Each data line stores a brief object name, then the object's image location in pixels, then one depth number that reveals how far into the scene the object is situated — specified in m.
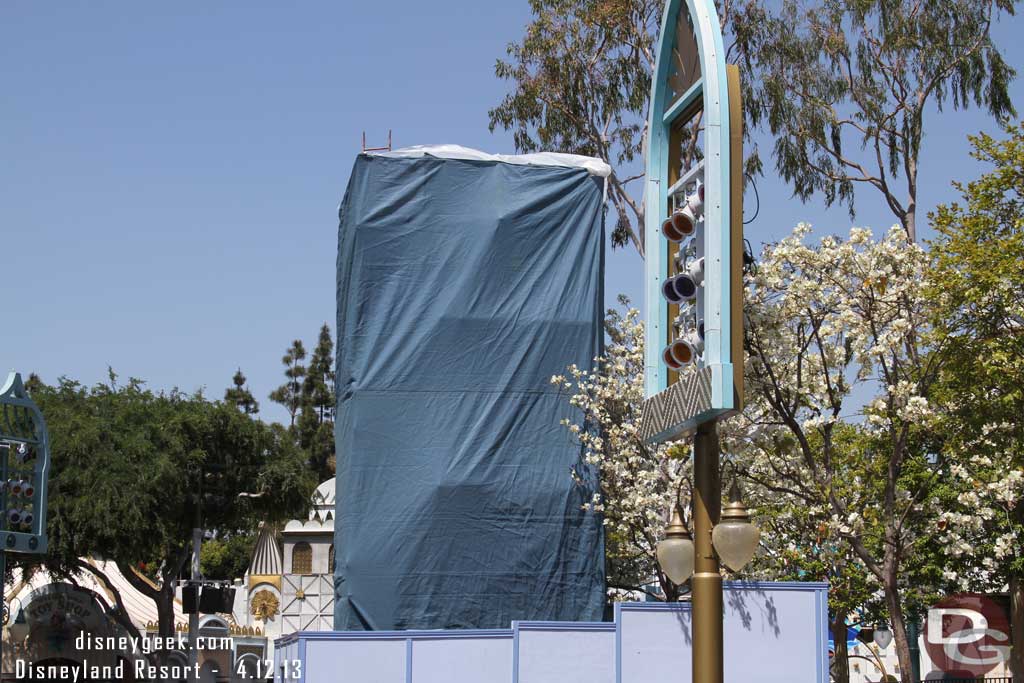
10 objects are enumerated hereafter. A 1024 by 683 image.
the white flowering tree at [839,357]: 14.82
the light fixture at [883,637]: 30.39
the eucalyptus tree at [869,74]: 27.47
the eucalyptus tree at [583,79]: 28.42
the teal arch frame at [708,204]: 8.83
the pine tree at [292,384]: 65.69
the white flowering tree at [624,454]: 21.36
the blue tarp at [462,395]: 21.95
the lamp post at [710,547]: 8.15
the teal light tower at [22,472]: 19.64
